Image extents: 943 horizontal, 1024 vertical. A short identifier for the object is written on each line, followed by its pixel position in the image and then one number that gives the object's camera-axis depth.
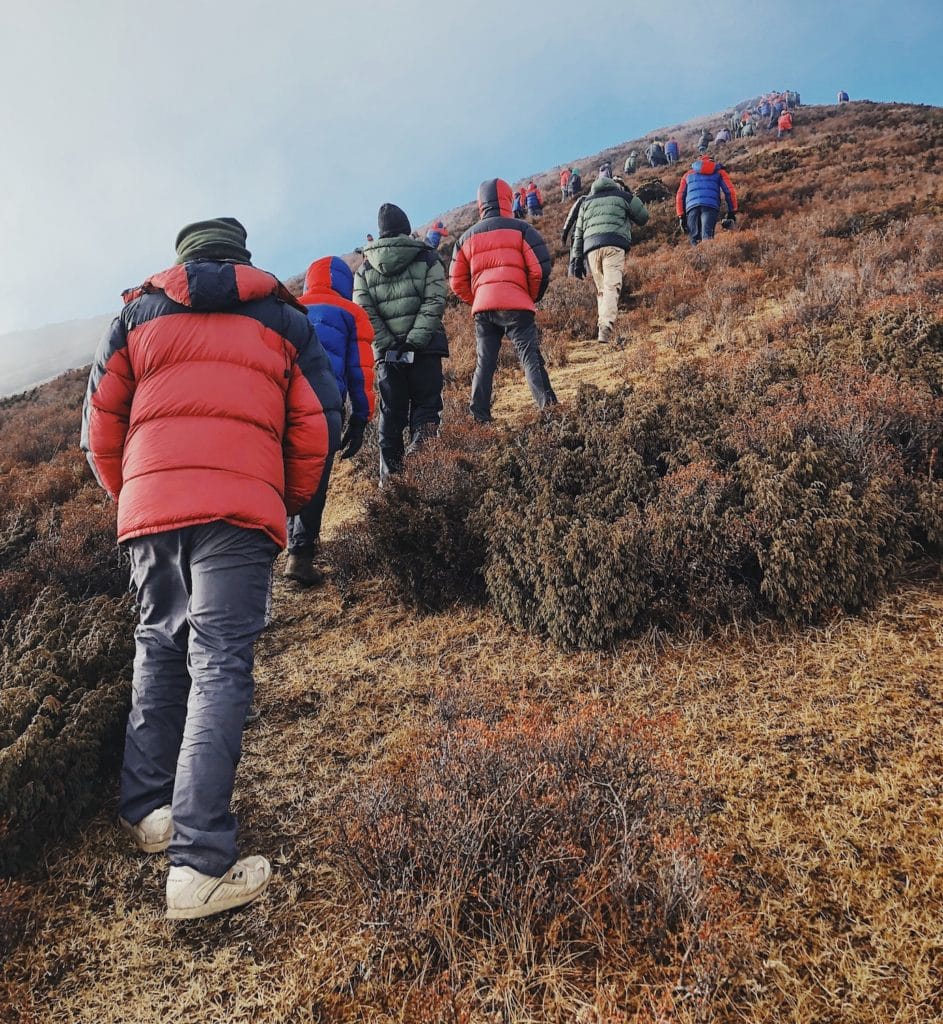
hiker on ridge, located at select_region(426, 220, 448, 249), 21.09
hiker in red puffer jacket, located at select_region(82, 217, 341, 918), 1.95
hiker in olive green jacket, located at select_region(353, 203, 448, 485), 4.60
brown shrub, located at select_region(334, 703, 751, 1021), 1.41
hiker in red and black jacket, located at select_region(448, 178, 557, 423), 5.24
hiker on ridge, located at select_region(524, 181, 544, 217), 23.35
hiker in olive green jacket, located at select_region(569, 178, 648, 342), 7.57
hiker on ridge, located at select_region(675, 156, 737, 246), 10.66
